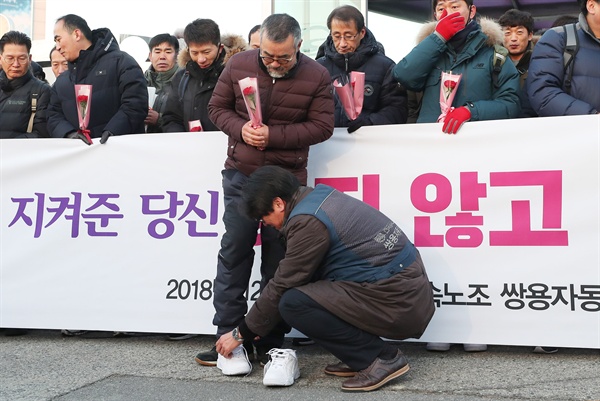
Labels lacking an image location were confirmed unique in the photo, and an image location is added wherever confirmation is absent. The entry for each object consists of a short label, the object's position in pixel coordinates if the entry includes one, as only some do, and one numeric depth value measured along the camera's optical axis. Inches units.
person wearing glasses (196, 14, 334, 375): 170.1
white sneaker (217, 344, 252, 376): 167.2
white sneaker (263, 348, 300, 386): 157.5
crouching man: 151.9
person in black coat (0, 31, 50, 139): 231.5
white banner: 175.8
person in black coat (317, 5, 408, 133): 196.7
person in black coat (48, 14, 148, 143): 215.2
